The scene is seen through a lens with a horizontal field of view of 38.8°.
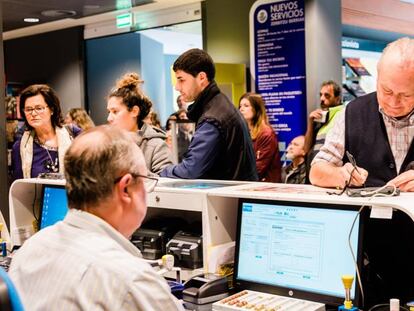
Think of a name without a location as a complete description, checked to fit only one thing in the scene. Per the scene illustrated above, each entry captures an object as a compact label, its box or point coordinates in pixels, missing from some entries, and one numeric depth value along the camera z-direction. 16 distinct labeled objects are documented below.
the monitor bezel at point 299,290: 1.81
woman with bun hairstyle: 3.01
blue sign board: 5.88
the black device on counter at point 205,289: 1.96
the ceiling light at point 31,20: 8.22
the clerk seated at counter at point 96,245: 1.22
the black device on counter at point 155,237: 2.41
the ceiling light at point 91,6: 7.27
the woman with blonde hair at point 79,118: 6.44
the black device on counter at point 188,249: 2.23
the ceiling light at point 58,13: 7.65
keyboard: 1.83
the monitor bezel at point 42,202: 2.97
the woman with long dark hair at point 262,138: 5.04
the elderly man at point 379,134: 2.02
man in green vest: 4.70
